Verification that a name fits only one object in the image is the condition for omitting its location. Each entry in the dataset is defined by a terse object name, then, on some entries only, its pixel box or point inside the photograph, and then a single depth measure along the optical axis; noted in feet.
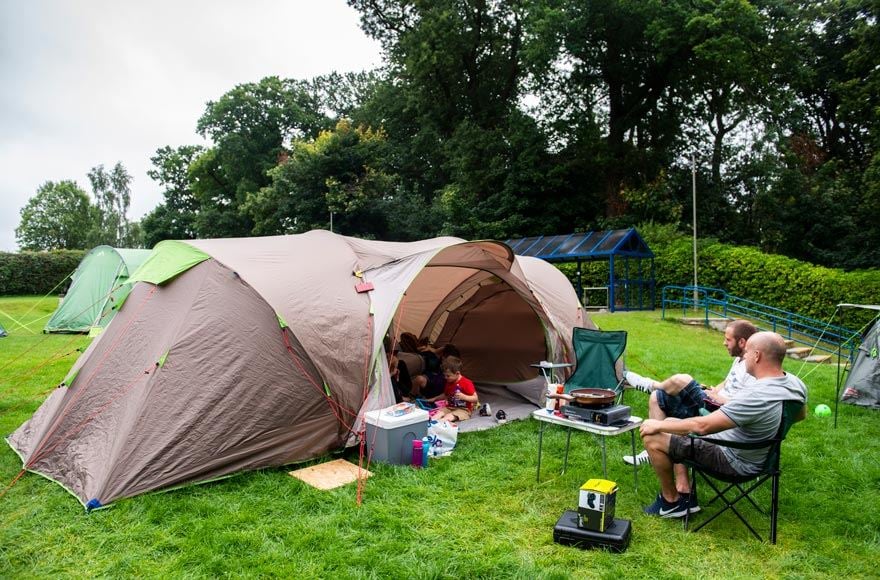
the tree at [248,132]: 97.96
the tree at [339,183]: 77.66
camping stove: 12.55
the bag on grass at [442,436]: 16.87
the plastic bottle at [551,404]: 14.27
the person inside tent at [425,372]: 21.12
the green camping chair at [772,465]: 10.78
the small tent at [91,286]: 40.50
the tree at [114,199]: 149.95
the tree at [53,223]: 140.15
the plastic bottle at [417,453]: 15.43
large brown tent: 13.61
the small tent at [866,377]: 22.09
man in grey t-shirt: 10.74
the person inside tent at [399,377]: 19.74
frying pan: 12.76
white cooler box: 15.35
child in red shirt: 19.98
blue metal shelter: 49.26
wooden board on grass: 14.10
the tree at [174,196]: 113.09
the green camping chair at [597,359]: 20.02
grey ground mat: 19.70
